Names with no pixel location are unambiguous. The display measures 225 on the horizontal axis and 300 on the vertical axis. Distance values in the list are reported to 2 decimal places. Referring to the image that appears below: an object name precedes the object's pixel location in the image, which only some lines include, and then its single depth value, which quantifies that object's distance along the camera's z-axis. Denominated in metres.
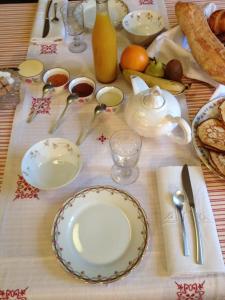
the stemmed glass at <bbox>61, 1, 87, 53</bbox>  1.06
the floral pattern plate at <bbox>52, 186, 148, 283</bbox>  0.61
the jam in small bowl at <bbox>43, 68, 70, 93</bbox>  0.92
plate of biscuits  0.73
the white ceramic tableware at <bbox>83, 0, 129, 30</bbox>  1.10
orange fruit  0.89
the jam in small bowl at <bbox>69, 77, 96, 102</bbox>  0.90
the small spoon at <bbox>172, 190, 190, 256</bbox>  0.61
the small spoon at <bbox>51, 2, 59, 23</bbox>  1.10
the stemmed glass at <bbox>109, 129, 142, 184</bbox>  0.74
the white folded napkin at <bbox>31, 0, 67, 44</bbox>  1.06
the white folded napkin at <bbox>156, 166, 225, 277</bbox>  0.59
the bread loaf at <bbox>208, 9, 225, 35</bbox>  0.95
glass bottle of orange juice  0.83
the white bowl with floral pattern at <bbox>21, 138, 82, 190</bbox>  0.74
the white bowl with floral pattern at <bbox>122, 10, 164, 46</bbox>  1.02
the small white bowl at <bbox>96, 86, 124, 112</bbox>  0.88
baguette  0.88
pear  0.88
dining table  0.58
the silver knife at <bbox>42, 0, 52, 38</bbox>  1.08
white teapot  0.74
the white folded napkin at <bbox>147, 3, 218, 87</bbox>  0.93
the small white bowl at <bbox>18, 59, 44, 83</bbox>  0.93
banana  0.85
